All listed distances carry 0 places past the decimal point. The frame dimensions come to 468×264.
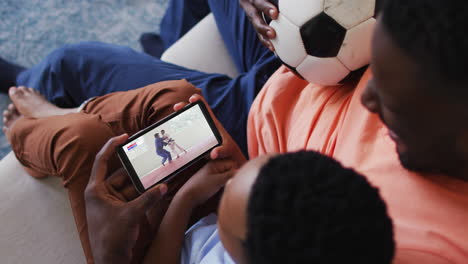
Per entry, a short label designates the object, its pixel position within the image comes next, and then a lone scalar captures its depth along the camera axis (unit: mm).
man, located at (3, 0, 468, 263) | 414
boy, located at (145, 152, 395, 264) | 420
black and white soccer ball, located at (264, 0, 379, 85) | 659
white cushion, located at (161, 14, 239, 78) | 1196
